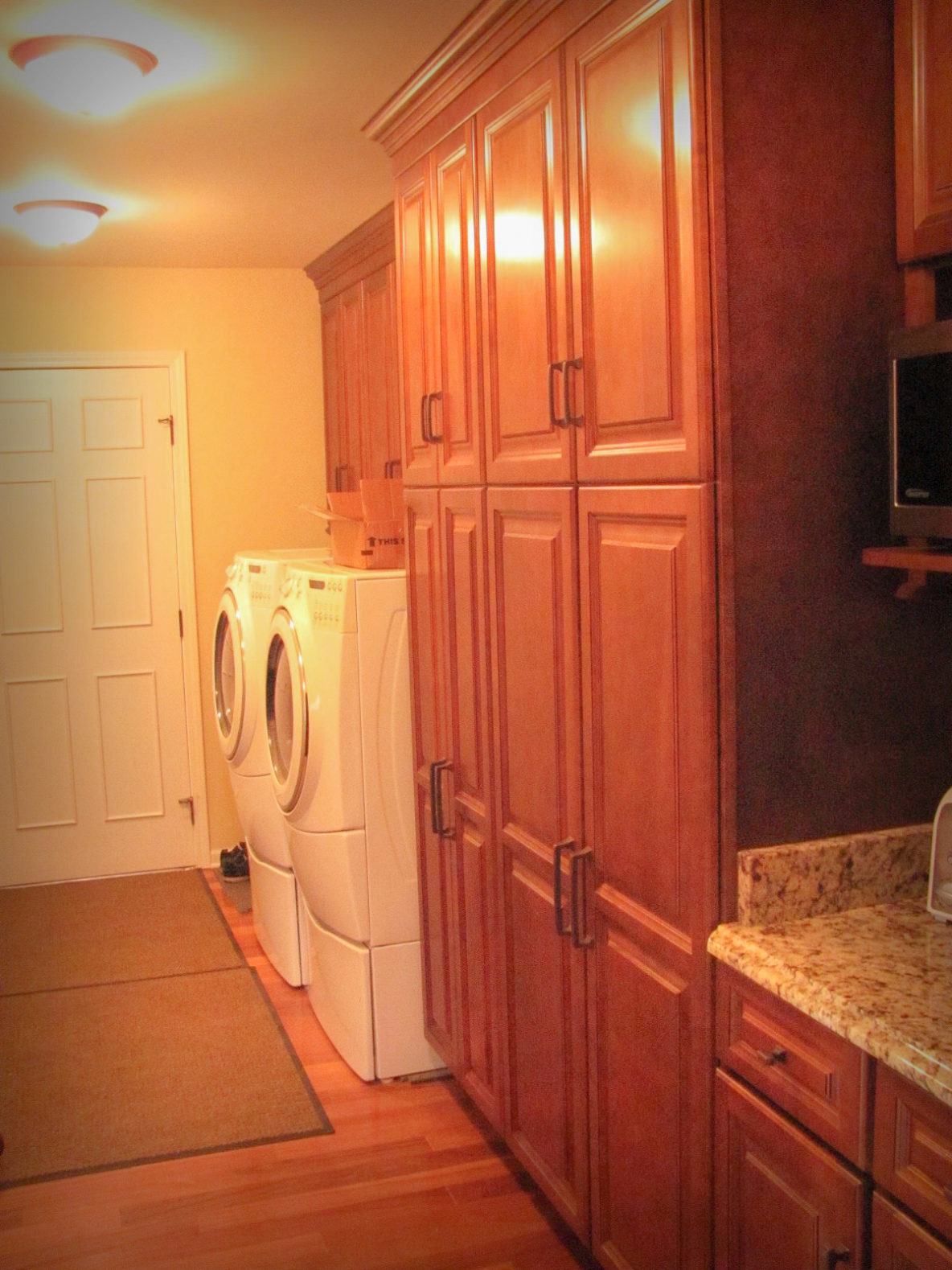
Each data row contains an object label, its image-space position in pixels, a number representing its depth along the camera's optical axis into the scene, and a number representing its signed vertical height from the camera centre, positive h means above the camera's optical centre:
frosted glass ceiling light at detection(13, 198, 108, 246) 3.86 +0.95
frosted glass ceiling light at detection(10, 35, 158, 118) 2.53 +0.94
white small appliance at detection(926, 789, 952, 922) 1.83 -0.51
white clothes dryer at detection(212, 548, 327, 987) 3.96 -0.72
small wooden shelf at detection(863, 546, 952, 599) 1.67 -0.07
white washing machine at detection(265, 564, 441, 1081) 3.18 -0.69
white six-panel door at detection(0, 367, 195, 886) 5.06 -0.37
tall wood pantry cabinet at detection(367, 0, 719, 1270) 1.86 -0.10
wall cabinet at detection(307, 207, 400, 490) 4.21 +0.61
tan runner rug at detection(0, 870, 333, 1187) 3.10 -1.44
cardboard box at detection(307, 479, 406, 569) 3.36 +0.00
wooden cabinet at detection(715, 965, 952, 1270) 1.47 -0.80
